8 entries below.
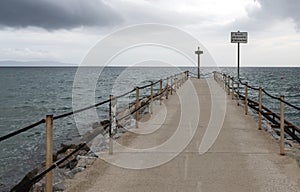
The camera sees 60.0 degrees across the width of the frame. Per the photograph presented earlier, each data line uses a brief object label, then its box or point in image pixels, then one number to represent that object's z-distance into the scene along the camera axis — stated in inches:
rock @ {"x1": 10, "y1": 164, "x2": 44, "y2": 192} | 268.6
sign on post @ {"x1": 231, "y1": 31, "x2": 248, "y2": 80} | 546.6
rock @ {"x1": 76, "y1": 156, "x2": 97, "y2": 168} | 188.6
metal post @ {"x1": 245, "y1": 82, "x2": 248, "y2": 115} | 356.1
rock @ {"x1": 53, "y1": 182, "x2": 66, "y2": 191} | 150.0
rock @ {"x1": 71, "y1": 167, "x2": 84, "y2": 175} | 180.9
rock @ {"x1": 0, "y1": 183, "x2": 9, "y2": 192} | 266.9
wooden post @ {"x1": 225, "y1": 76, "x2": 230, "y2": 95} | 584.6
